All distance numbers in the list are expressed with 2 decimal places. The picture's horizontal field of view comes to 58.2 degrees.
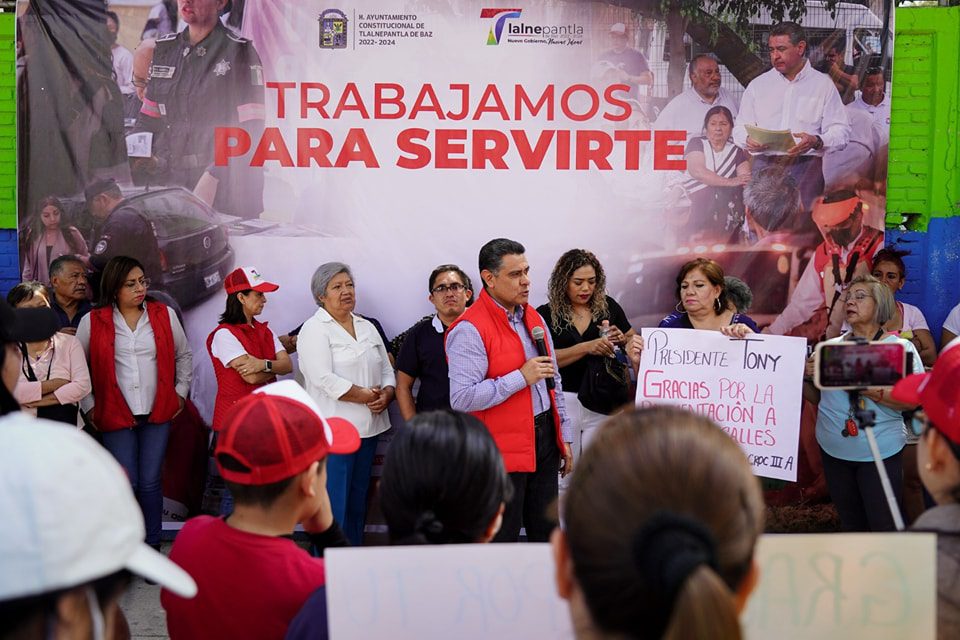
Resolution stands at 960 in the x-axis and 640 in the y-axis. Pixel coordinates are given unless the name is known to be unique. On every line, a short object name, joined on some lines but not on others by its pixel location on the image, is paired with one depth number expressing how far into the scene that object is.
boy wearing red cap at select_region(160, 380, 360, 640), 1.89
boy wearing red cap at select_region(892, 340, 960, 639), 1.67
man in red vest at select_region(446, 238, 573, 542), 4.27
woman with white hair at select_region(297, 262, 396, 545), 5.25
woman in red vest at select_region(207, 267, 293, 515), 5.33
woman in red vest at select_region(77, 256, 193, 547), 5.25
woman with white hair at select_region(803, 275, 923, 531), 4.53
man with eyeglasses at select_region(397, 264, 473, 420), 5.16
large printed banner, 5.59
